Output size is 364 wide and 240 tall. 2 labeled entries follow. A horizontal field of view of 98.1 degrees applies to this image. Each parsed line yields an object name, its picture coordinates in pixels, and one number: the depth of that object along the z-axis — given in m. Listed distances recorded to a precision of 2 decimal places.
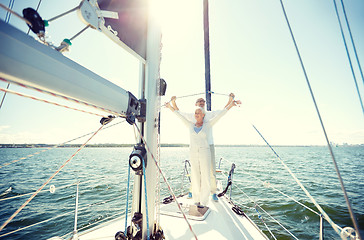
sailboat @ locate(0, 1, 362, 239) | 0.56
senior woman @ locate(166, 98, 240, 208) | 2.67
